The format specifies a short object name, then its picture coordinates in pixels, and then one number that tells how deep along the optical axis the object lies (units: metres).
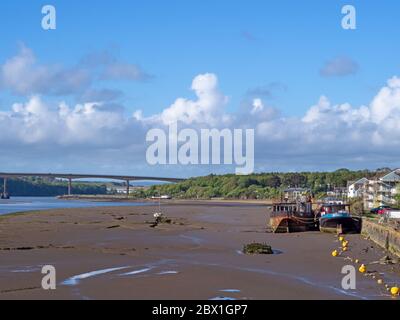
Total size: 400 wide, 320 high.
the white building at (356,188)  115.56
